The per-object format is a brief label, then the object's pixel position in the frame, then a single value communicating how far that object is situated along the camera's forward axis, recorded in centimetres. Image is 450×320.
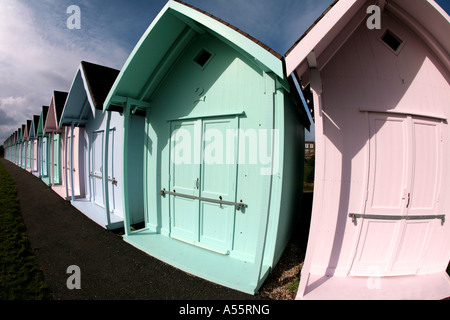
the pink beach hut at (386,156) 313
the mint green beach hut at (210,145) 318
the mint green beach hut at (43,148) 1183
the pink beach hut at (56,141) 920
